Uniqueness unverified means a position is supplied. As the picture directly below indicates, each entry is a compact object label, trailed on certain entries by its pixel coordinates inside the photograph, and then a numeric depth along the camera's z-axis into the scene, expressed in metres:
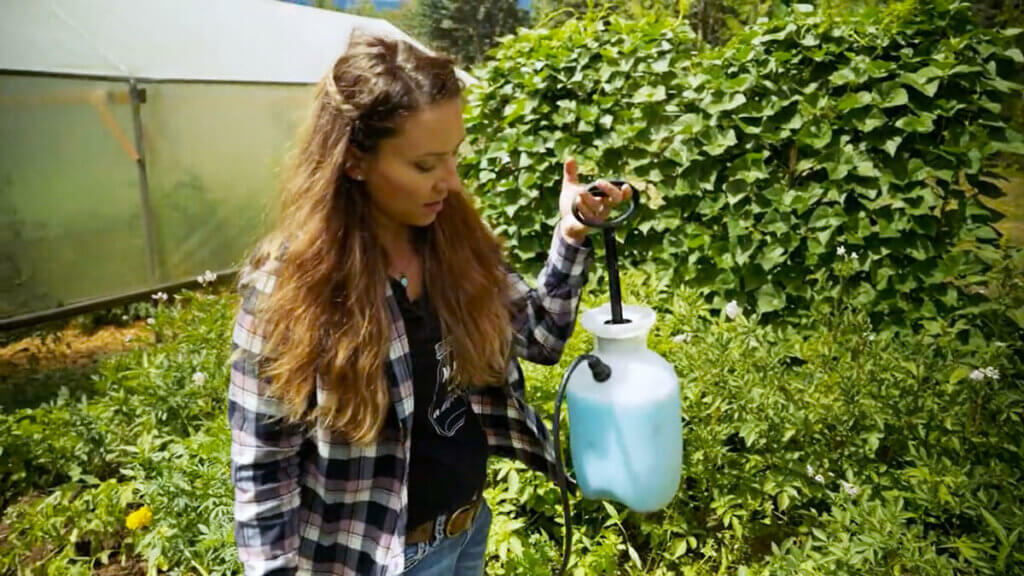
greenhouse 3.94
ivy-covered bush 2.80
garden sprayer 1.17
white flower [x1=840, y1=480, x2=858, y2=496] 1.80
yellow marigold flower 2.07
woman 1.08
